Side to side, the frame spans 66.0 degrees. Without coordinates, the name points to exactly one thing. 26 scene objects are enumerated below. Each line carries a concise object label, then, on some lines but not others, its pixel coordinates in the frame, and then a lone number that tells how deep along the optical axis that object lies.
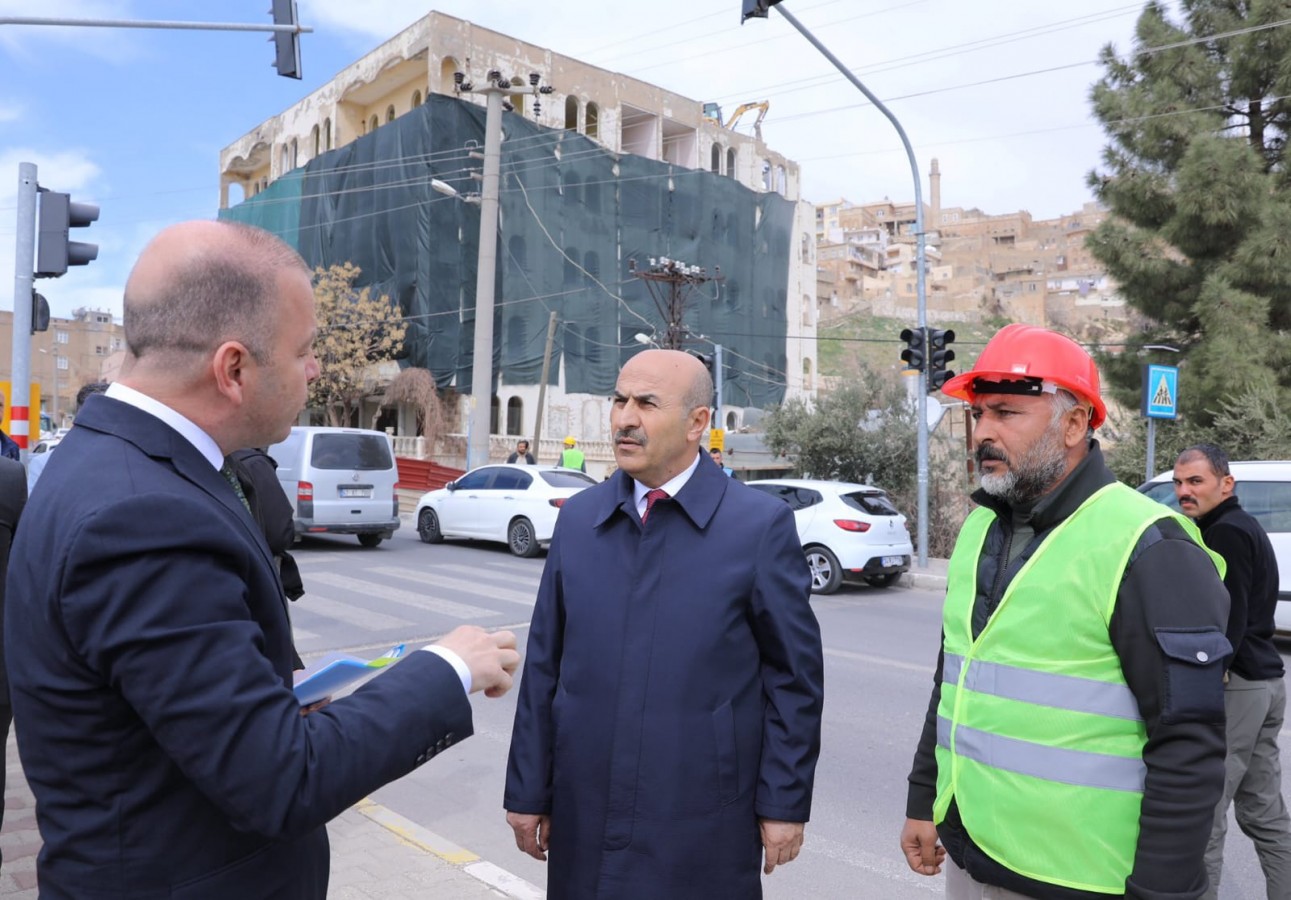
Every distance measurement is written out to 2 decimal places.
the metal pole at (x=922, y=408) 15.92
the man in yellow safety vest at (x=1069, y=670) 2.08
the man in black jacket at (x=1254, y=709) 3.80
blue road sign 12.90
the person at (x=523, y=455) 21.49
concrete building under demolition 38.81
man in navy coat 2.53
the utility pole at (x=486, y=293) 23.95
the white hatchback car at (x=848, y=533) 13.22
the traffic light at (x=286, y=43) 10.84
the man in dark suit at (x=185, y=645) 1.42
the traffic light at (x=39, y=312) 8.63
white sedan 16.08
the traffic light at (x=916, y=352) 15.60
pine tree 17.69
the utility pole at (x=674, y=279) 34.25
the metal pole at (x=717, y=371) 28.34
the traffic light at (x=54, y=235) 8.40
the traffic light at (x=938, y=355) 15.60
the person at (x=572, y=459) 19.63
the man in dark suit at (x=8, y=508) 3.50
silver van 15.85
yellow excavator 59.87
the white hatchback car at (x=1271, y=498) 9.70
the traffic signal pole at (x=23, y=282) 8.22
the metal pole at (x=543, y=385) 33.82
